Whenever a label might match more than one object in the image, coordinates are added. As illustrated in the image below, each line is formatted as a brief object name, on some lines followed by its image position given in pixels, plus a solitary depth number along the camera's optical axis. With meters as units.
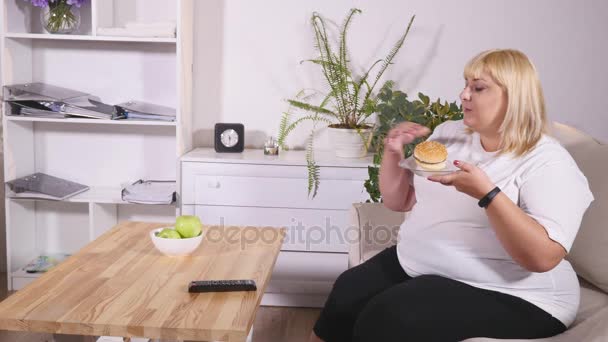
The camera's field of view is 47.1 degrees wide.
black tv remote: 1.74
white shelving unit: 3.17
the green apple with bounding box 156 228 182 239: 2.00
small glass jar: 3.17
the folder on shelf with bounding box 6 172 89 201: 3.14
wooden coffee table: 1.53
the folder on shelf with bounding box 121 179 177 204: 3.09
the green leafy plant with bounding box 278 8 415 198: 3.15
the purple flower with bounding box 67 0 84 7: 3.05
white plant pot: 3.09
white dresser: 3.04
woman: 1.61
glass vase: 3.09
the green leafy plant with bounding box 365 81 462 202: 2.90
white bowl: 1.99
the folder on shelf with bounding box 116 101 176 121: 3.13
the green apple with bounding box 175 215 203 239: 2.01
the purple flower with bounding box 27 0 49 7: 3.00
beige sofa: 1.62
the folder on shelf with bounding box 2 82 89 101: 3.07
